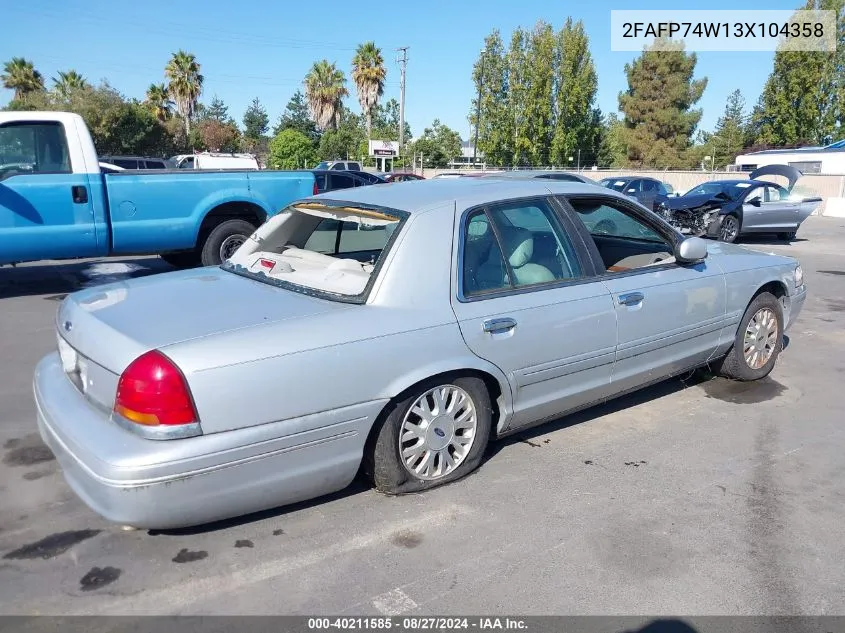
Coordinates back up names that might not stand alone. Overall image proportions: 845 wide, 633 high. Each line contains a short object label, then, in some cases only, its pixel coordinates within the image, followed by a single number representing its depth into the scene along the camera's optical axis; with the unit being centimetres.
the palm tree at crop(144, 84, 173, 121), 4853
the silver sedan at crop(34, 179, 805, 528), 290
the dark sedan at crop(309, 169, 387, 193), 1797
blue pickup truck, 764
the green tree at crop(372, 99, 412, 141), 6712
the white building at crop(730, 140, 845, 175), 3488
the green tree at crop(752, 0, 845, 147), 4306
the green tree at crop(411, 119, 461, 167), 5666
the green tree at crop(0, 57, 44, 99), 4509
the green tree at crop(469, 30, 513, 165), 4734
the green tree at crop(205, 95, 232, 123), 9788
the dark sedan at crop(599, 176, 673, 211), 1881
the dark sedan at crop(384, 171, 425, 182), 2828
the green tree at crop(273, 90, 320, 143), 6341
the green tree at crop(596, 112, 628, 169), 5488
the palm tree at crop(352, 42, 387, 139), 5056
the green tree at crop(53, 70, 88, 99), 4303
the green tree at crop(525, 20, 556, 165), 4559
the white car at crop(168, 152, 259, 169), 2742
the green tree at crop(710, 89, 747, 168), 6062
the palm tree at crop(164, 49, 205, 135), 4797
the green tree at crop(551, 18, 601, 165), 4572
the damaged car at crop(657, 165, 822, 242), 1611
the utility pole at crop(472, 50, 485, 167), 4802
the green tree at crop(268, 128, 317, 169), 4019
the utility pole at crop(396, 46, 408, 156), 4528
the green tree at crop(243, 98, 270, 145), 9675
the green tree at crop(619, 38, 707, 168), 5200
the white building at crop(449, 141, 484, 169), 5068
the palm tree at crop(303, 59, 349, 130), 5269
